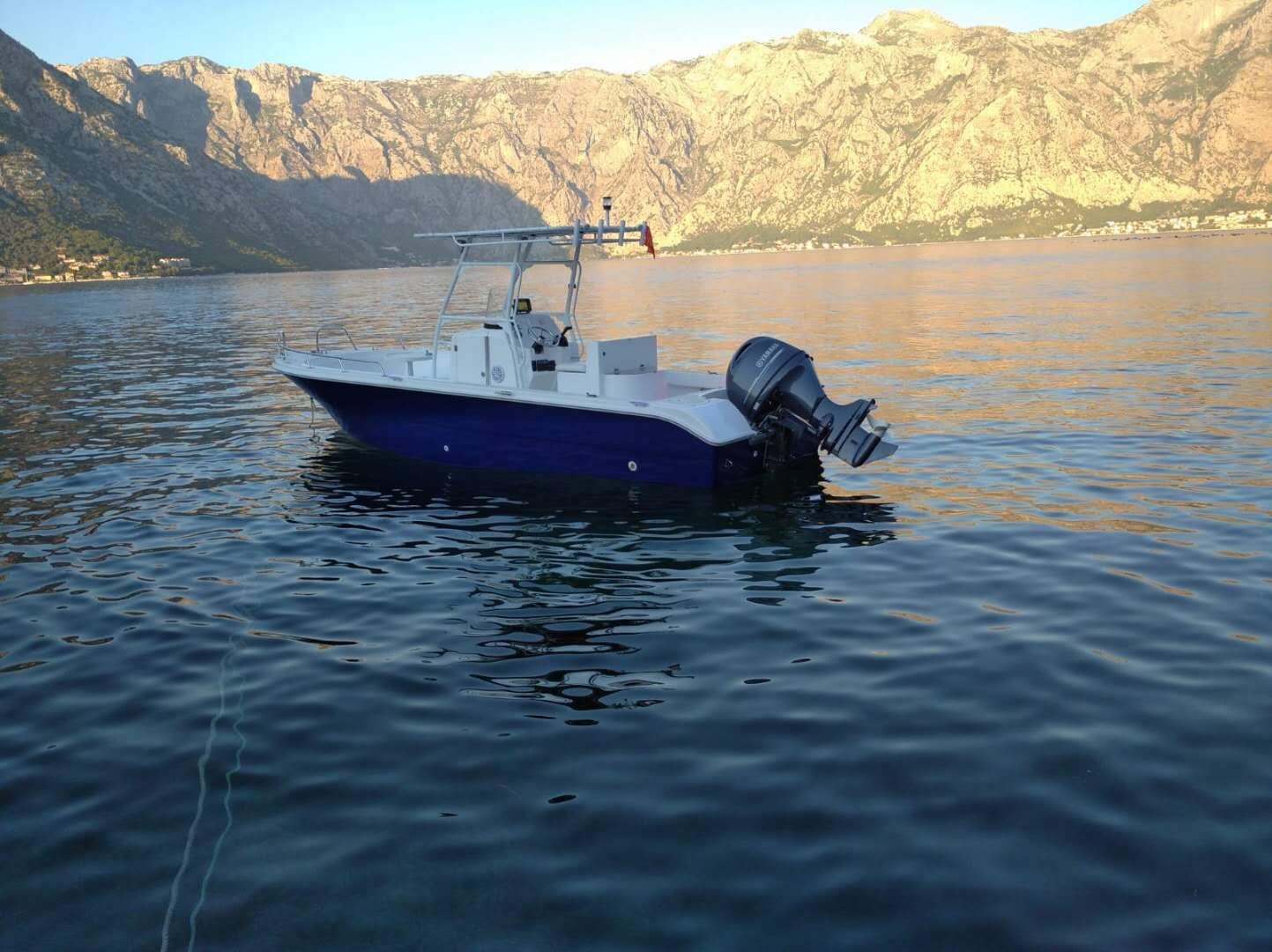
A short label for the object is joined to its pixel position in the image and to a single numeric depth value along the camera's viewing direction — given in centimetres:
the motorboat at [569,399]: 1434
